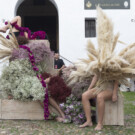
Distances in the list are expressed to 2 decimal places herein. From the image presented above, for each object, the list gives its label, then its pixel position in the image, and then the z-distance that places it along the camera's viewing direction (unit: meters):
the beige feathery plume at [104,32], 4.28
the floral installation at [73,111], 4.56
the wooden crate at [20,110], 4.86
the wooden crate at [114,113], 4.41
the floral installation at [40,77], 4.74
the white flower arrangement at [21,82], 4.66
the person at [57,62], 8.40
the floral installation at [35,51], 4.87
